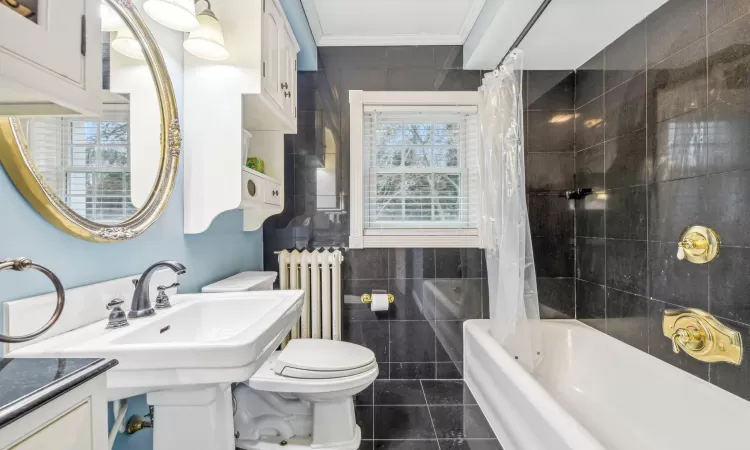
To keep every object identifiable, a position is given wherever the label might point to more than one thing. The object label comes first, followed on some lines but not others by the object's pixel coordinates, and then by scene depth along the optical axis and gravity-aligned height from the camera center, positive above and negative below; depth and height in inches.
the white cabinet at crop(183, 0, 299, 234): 54.9 +19.7
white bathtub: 46.1 -30.6
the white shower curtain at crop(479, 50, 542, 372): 69.1 -0.5
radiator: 82.0 -14.5
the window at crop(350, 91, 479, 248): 88.4 +15.9
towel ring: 22.7 -3.9
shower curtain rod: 59.8 +40.8
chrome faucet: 40.6 -8.3
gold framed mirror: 31.5 +8.4
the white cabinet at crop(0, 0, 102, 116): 19.6 +11.2
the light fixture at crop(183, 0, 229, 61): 49.4 +29.1
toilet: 57.5 -32.6
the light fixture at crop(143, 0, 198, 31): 43.9 +29.7
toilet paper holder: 85.2 -18.7
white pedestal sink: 30.9 -13.2
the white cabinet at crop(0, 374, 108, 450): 17.2 -11.6
